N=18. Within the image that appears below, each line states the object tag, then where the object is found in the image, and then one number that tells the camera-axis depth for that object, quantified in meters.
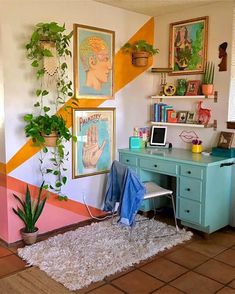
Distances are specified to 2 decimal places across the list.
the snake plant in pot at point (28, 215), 3.04
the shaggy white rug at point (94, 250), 2.58
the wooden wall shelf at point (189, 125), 3.57
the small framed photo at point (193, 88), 3.66
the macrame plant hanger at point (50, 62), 2.91
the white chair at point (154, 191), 3.18
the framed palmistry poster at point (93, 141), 3.47
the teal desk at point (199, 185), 3.15
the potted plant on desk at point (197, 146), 3.62
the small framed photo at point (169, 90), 3.88
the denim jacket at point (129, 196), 2.92
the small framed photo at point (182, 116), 3.82
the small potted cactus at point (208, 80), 3.50
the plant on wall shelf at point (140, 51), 3.76
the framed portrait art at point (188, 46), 3.59
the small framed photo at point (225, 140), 3.38
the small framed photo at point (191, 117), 3.75
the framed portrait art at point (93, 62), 3.37
